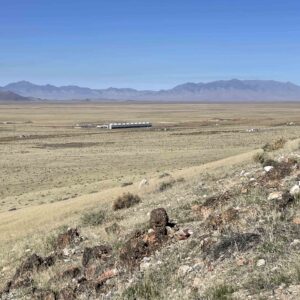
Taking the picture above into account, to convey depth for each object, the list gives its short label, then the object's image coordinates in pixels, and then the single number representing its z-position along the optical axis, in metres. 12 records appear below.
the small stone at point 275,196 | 10.12
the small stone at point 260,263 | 7.05
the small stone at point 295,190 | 10.01
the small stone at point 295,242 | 7.40
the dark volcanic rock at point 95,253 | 9.47
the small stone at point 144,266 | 8.32
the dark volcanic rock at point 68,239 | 11.29
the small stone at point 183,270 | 7.68
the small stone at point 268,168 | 13.02
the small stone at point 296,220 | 8.37
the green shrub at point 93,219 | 13.48
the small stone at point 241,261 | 7.26
